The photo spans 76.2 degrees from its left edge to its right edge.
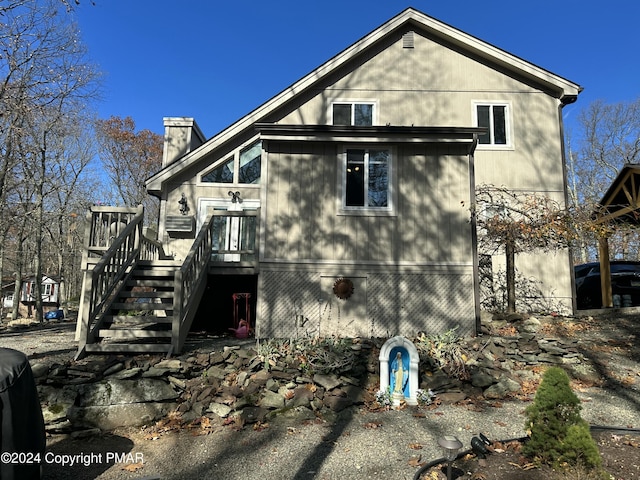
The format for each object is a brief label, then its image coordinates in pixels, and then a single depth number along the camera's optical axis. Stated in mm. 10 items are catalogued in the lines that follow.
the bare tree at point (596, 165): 29636
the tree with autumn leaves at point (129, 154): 32906
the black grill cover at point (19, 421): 3141
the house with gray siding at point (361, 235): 7773
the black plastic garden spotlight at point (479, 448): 4047
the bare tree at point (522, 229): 8688
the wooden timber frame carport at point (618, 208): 9711
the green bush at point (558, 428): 3473
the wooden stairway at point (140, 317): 6266
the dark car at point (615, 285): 10688
